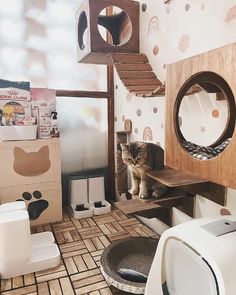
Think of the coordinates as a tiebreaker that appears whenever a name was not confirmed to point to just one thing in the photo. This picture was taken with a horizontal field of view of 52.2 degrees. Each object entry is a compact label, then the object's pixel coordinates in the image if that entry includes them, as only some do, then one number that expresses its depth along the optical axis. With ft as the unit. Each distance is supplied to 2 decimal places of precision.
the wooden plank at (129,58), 4.77
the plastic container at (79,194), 6.51
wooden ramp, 4.47
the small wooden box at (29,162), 5.52
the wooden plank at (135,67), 4.69
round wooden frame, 2.39
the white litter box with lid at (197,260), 1.93
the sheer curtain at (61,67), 5.95
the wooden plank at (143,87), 4.43
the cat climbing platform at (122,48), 4.55
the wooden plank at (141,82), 4.53
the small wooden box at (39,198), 5.63
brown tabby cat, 3.65
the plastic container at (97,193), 6.59
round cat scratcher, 3.28
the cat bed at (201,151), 2.23
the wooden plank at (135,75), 4.57
